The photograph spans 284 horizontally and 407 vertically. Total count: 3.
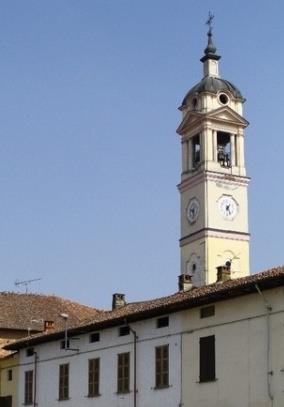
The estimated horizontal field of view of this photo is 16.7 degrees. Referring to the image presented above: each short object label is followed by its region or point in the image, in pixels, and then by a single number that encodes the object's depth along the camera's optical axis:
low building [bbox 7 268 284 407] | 31.23
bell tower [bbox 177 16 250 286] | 75.25
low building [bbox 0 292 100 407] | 59.56
